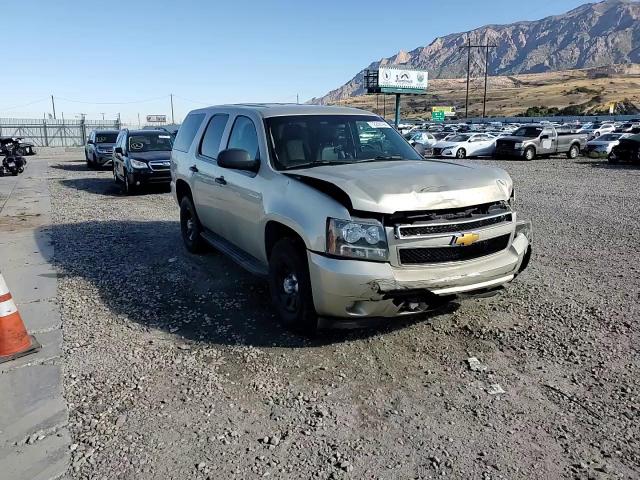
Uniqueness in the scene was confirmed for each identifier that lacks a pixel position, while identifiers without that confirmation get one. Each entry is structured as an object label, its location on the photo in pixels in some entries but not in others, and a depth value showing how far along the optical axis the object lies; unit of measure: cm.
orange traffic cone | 396
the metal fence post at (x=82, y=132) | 4694
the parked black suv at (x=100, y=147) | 2103
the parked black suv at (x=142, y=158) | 1333
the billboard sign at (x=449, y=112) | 9597
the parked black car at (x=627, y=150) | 2083
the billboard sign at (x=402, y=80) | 5791
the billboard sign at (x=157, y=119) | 10669
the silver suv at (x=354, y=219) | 363
